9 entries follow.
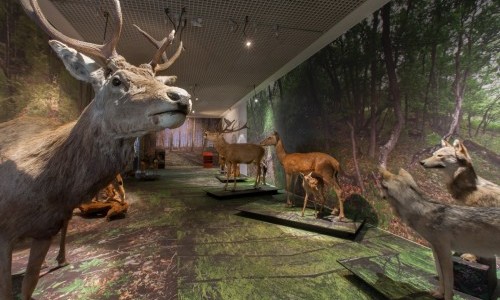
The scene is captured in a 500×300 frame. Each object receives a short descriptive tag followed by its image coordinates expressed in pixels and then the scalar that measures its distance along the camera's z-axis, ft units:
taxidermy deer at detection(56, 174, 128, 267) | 13.29
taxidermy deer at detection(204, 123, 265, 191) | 21.54
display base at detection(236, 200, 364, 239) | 11.28
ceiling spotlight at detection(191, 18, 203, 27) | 12.81
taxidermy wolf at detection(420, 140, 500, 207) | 6.75
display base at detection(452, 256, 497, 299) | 6.30
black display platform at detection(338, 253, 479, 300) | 6.40
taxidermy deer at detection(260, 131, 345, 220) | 13.48
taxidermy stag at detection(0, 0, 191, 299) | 4.27
